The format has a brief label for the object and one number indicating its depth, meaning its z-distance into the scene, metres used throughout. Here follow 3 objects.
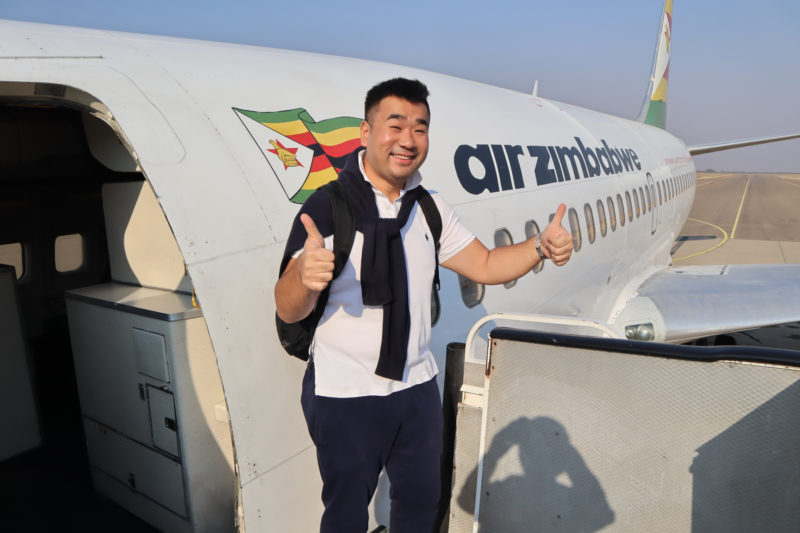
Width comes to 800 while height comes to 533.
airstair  2.19
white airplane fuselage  2.35
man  2.29
